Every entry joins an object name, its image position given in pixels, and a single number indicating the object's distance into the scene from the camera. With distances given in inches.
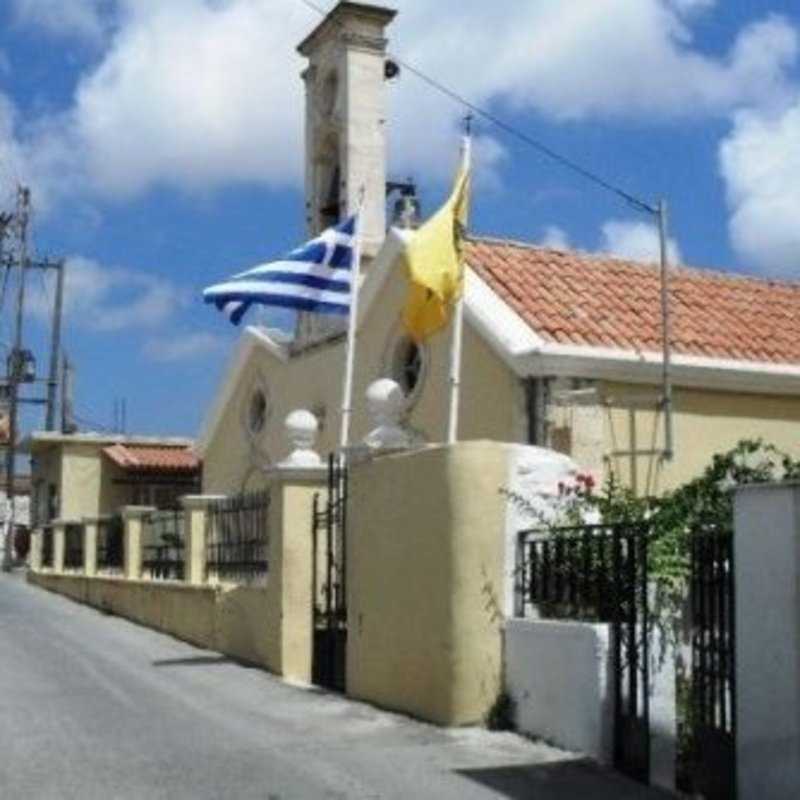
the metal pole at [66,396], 1769.3
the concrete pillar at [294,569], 542.3
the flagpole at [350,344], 665.6
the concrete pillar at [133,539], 863.1
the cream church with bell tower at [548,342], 603.8
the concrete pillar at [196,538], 701.9
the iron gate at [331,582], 511.5
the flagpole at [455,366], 566.7
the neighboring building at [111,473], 1362.0
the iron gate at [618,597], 340.5
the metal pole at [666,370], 611.5
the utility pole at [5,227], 1774.1
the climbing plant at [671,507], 338.0
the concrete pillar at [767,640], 279.6
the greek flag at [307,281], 677.3
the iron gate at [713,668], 305.9
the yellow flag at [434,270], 574.6
